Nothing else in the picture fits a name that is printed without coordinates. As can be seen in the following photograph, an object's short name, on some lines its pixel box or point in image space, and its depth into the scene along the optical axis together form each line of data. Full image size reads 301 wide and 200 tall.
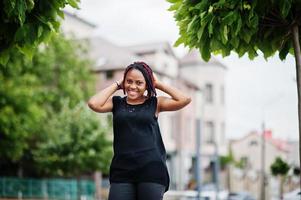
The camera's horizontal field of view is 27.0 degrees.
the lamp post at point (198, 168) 24.98
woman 4.41
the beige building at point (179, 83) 46.03
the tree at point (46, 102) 28.50
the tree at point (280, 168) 29.32
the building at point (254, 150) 84.69
